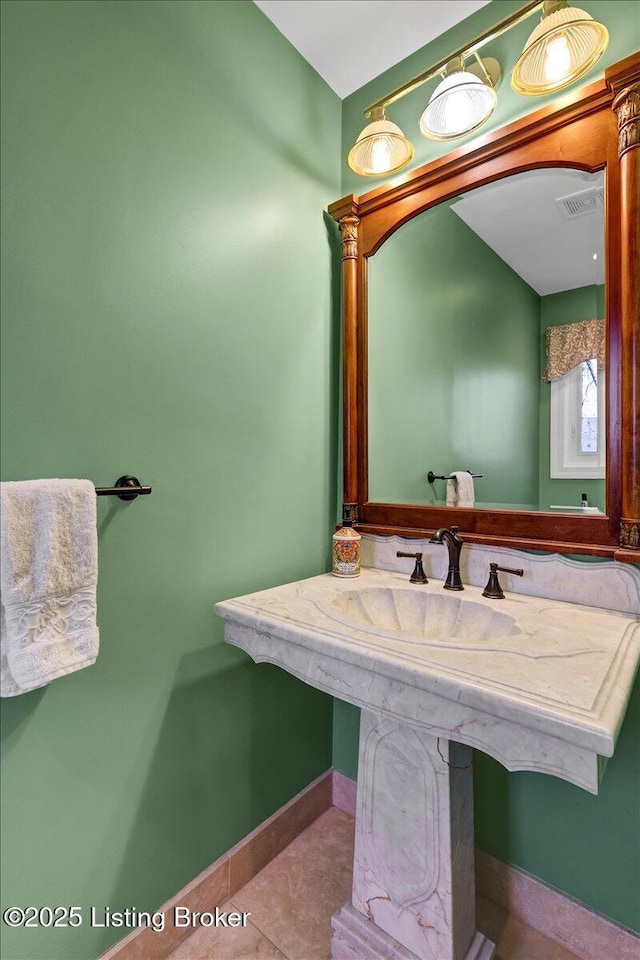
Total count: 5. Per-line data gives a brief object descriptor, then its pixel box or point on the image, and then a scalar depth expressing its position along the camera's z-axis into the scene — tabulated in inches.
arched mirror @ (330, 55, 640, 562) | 40.5
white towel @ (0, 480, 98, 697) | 29.7
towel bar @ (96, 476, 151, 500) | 35.9
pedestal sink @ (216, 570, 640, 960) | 25.4
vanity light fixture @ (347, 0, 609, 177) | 39.7
